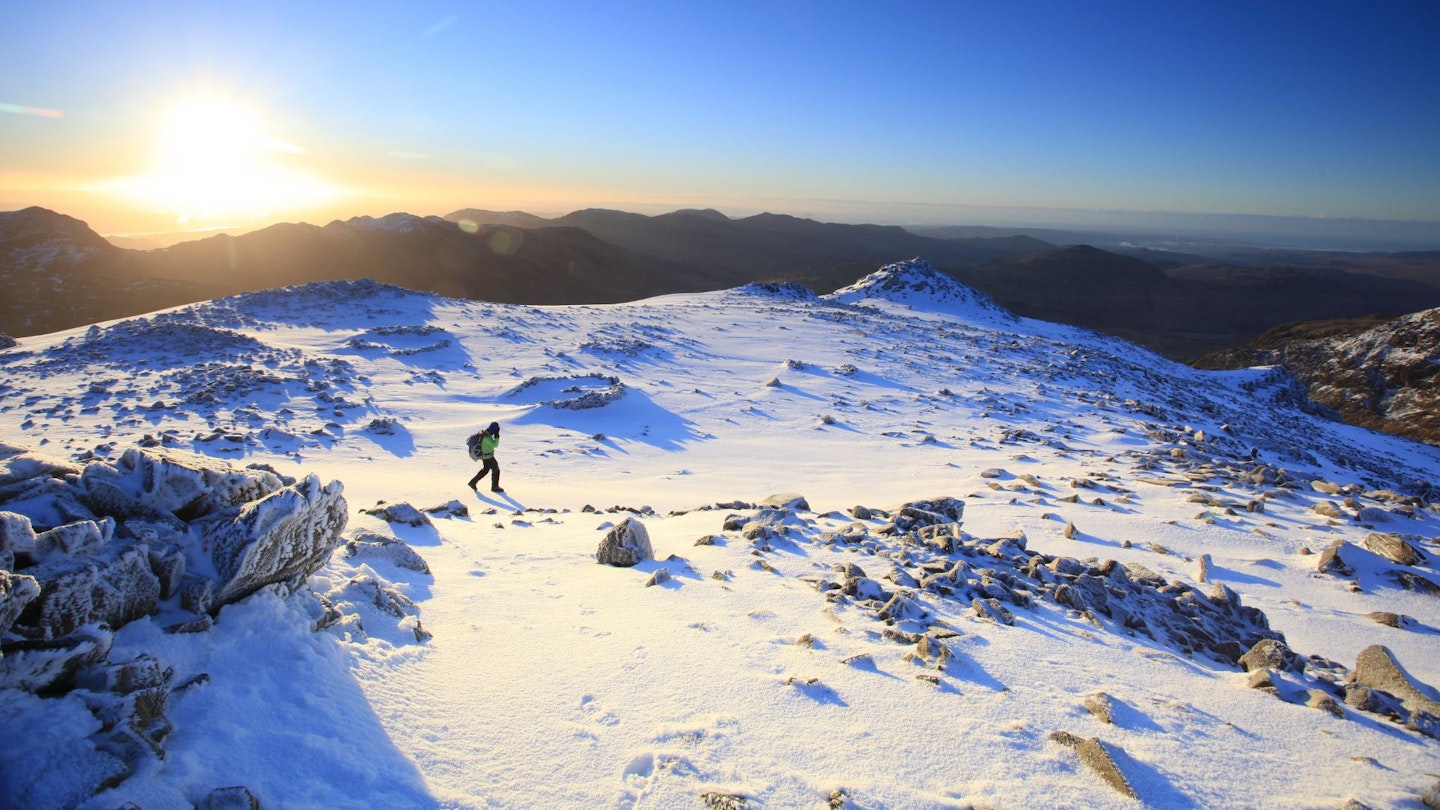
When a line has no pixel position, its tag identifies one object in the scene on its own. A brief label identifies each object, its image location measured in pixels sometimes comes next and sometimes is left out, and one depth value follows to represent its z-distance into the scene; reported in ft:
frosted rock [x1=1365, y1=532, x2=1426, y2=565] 23.63
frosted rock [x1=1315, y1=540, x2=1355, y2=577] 23.57
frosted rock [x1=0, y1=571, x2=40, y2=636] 8.68
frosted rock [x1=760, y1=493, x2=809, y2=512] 29.89
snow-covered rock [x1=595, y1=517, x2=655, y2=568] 21.80
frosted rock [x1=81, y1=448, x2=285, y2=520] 12.56
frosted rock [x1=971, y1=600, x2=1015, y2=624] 17.70
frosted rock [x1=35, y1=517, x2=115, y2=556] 10.31
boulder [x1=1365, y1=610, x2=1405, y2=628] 20.21
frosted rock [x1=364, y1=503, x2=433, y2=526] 24.68
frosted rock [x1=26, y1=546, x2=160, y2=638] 9.59
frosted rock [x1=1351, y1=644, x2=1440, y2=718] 14.21
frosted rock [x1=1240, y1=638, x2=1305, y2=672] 16.03
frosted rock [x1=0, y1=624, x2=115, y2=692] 8.65
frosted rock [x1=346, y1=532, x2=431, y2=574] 18.98
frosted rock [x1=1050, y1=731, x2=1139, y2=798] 10.75
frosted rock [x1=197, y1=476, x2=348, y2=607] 12.19
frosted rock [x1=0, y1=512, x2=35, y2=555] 9.78
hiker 35.32
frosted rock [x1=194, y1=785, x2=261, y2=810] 8.24
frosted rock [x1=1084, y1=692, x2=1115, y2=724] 12.92
